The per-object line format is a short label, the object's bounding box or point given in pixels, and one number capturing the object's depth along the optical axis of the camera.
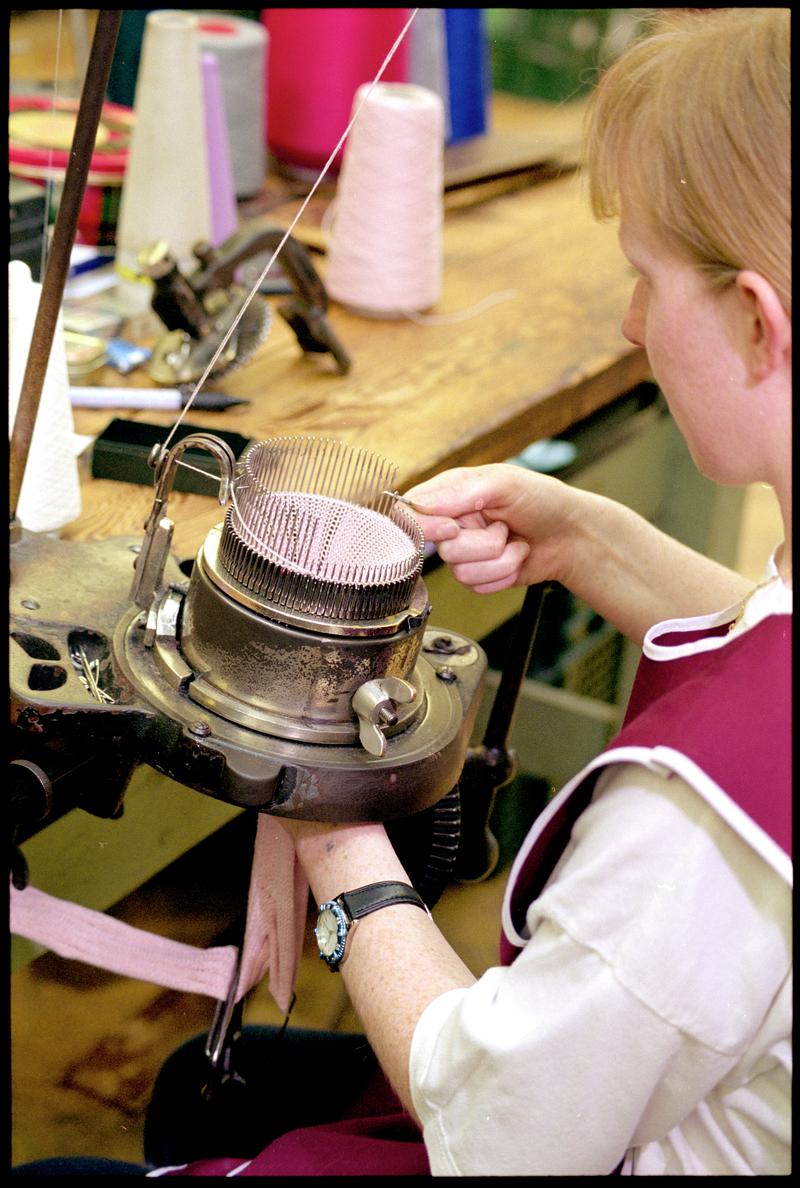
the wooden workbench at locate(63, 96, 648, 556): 1.32
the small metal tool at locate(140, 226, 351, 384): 1.38
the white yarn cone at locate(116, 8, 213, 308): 1.56
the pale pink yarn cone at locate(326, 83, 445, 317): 1.64
